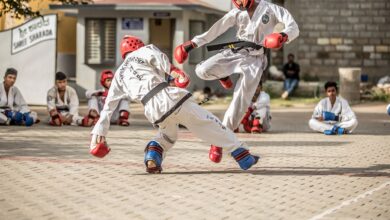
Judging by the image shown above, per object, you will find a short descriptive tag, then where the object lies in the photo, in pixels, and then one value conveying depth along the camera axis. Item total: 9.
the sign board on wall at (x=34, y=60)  21.16
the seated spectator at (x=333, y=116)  15.57
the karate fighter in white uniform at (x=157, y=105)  9.12
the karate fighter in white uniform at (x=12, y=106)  16.03
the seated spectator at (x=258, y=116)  15.76
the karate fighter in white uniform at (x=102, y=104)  16.70
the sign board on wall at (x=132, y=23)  26.73
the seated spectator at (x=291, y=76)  27.52
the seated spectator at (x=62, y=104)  16.30
